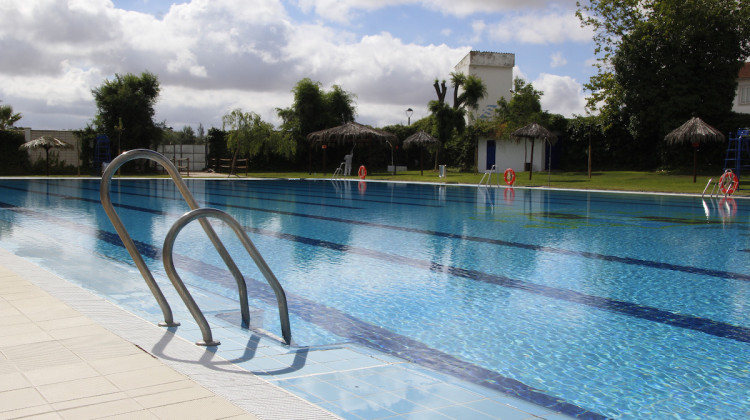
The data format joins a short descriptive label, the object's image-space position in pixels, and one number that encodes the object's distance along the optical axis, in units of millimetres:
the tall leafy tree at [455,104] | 34844
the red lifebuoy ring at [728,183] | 18748
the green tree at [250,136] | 34719
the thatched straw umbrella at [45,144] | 27844
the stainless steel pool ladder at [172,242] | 3494
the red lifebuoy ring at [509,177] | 23816
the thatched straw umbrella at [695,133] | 23858
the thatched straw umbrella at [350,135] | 31462
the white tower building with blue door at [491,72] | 43375
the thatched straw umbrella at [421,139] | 32219
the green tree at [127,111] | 31547
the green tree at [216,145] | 35938
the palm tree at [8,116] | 47344
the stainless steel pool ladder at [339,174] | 31656
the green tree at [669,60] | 28922
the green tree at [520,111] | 33406
